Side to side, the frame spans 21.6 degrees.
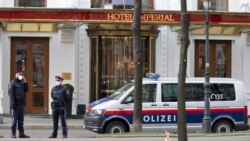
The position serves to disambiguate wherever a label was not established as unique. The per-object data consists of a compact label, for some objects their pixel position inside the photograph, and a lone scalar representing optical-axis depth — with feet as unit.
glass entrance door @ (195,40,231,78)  102.68
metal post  66.33
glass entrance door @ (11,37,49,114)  98.02
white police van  66.49
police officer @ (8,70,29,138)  60.39
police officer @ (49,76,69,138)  60.49
